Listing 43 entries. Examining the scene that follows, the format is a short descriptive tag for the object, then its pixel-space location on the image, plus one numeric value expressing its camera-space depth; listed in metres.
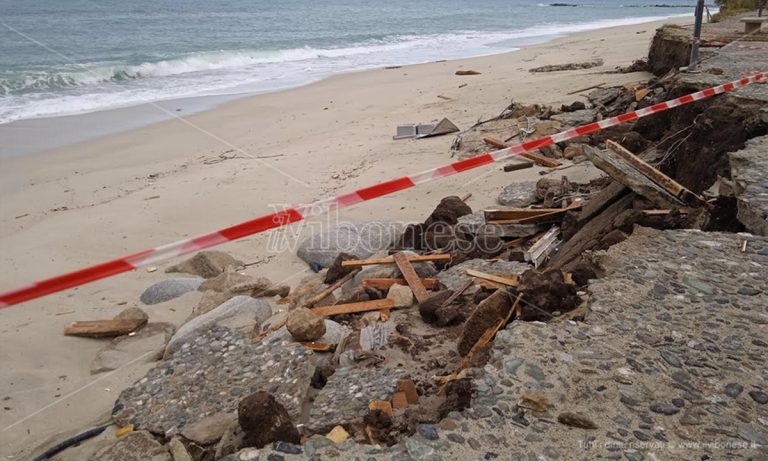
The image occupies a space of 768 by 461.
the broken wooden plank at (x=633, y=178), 4.21
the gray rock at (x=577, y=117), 8.52
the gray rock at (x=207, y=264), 5.85
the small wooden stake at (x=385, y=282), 4.40
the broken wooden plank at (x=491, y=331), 3.13
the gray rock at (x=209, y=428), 2.96
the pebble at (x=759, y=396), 2.27
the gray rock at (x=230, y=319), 4.03
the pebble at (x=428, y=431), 2.22
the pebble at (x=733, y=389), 2.31
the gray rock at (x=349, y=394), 2.72
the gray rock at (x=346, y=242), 5.77
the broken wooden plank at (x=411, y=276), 4.18
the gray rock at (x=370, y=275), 4.76
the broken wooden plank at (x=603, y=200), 4.57
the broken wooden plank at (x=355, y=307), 4.14
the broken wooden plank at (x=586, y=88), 11.03
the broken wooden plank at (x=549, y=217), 5.10
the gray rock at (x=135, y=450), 2.98
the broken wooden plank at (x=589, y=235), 4.02
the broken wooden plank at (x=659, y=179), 4.17
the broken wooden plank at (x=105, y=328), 4.70
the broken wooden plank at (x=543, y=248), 4.44
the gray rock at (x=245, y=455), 2.23
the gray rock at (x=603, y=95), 9.32
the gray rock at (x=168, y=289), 5.30
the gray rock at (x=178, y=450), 2.87
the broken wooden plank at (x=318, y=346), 3.66
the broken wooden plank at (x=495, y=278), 3.86
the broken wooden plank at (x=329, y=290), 4.54
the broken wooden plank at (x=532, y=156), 7.24
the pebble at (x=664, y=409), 2.24
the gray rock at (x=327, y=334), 3.71
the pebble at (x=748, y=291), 2.93
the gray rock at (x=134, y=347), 4.31
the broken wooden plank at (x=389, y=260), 4.85
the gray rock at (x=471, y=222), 5.28
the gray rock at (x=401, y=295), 4.12
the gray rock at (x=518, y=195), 6.13
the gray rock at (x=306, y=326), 3.68
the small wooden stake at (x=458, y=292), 3.85
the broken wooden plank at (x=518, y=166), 7.38
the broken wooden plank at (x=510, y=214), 5.17
